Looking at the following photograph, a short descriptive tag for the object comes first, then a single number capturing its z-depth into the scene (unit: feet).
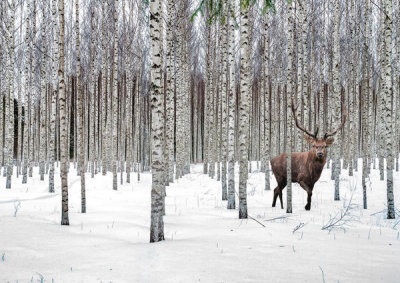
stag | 23.41
